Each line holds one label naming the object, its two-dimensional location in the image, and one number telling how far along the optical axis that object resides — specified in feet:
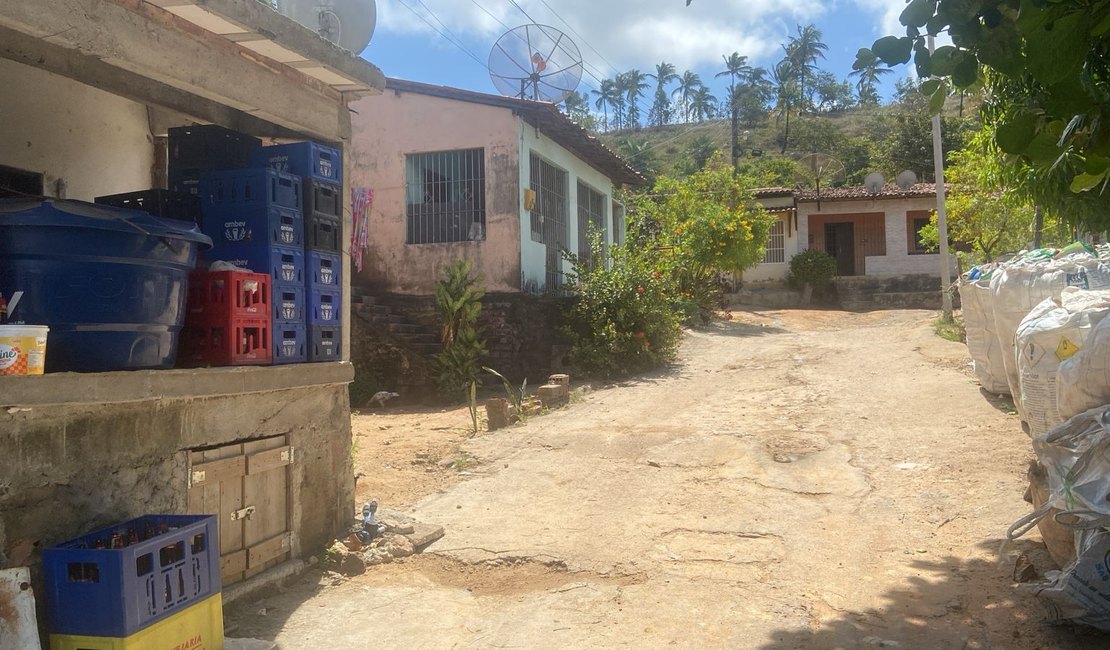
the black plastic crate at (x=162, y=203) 14.97
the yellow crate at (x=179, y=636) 9.98
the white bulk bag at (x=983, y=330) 25.70
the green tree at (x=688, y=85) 255.41
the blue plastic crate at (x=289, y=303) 15.15
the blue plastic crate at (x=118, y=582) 9.88
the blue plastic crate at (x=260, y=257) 14.85
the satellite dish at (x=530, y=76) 46.42
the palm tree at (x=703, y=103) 254.27
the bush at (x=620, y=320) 39.50
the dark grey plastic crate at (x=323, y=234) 16.07
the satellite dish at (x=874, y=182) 81.87
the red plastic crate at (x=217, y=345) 14.02
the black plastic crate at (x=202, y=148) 15.79
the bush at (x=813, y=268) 77.61
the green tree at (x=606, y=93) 257.75
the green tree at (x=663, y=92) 263.90
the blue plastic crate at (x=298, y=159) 16.12
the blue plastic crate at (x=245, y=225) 14.93
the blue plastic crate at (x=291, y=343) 15.24
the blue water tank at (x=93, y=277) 10.84
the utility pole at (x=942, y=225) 50.08
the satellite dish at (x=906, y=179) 86.41
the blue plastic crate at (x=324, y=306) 16.24
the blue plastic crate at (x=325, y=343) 16.28
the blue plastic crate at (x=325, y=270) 16.12
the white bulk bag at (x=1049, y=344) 15.46
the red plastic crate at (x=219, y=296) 13.89
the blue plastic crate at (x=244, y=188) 14.89
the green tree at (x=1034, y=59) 6.44
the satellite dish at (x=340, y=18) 18.45
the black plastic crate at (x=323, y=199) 16.06
